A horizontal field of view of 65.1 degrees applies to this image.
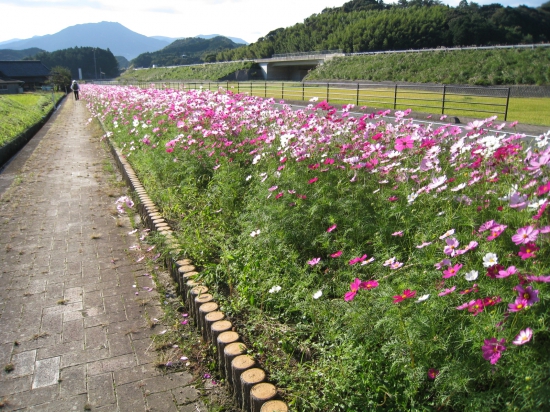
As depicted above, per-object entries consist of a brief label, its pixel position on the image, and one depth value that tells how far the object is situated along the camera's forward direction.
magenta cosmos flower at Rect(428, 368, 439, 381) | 1.88
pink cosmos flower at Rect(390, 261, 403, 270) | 2.32
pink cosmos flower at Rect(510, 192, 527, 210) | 2.06
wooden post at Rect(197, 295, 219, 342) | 3.00
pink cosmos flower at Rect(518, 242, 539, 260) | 1.75
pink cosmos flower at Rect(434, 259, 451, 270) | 2.05
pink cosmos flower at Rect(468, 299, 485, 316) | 1.82
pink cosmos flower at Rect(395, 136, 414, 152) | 3.38
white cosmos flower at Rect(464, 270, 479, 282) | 1.89
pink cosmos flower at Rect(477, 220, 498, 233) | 2.12
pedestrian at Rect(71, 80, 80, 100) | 39.05
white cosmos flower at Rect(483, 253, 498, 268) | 1.91
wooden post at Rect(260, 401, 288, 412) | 2.10
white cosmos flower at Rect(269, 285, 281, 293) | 2.74
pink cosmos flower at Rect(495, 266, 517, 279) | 1.75
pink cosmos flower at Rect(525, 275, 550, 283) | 1.62
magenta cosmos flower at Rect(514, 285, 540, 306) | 1.62
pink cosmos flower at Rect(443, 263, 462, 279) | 1.99
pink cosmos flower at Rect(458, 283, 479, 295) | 1.98
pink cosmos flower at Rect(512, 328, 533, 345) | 1.58
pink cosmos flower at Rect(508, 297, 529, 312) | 1.64
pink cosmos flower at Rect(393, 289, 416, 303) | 1.90
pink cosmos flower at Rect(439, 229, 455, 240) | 2.26
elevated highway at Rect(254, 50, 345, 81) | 56.47
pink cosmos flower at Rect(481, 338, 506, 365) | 1.62
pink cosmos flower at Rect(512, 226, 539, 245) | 1.80
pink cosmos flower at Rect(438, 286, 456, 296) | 1.93
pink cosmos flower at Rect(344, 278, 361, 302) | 2.08
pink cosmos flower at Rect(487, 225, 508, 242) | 2.02
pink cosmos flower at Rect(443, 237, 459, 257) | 2.14
